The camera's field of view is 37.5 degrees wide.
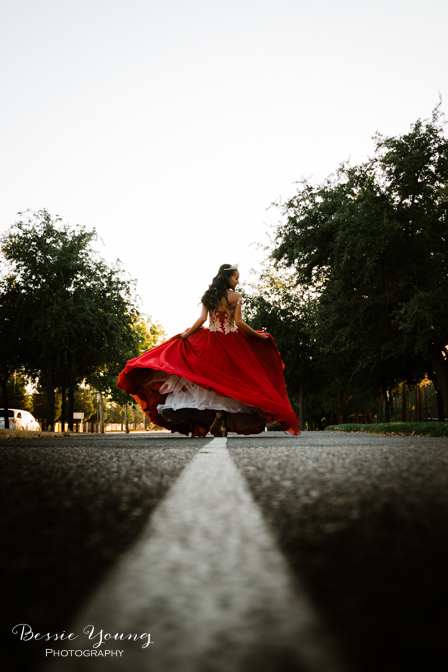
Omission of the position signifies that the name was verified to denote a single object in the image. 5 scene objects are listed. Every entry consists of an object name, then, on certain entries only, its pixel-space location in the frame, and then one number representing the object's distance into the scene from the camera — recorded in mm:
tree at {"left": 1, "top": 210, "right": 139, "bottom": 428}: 28891
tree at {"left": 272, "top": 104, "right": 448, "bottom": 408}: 22359
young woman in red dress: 10398
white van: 41312
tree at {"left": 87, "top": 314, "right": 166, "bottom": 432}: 32112
